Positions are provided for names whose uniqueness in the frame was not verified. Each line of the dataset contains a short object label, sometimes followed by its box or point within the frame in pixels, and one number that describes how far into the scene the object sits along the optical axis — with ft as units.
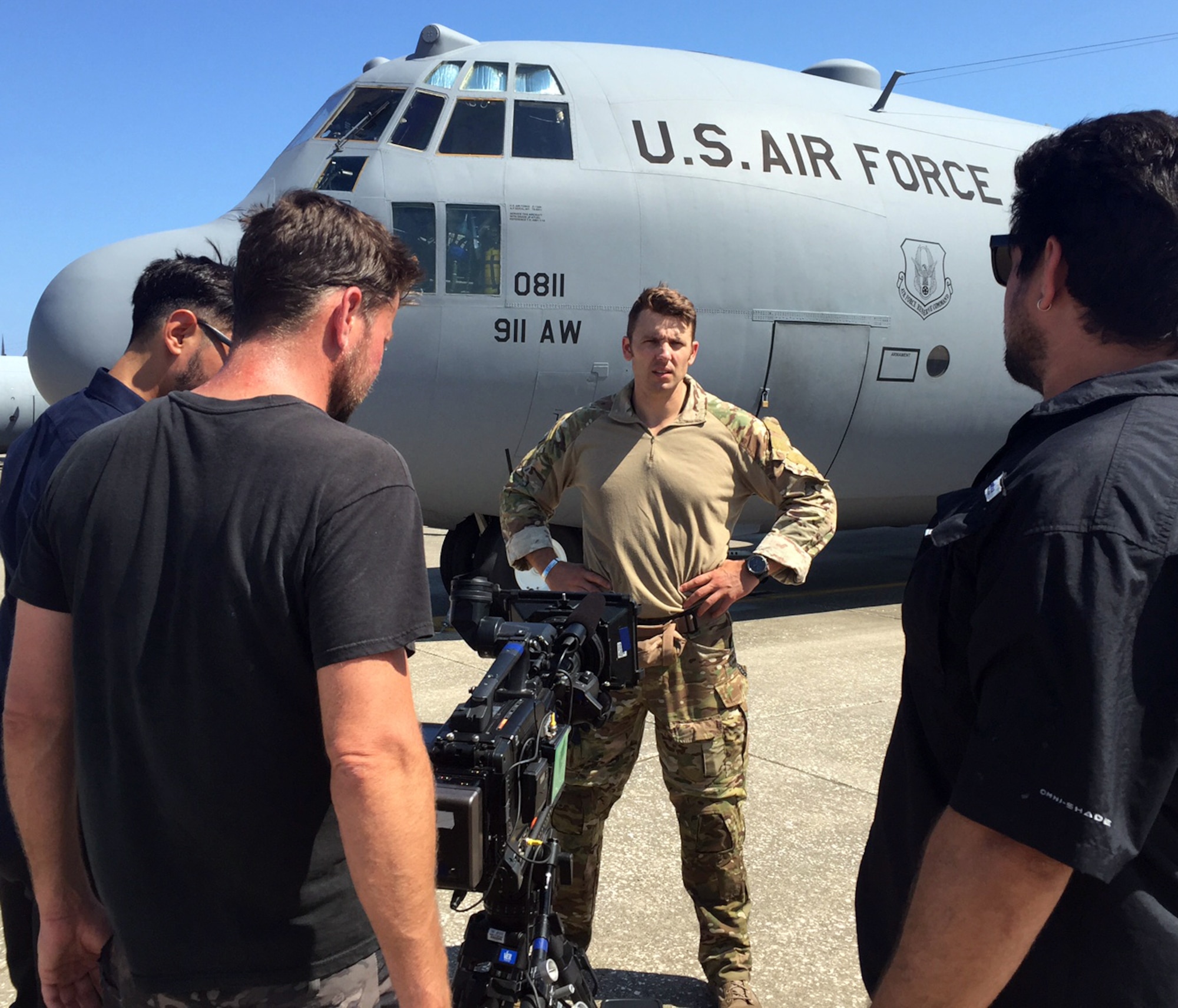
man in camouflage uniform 10.81
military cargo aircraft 22.76
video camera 5.57
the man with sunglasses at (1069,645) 3.97
